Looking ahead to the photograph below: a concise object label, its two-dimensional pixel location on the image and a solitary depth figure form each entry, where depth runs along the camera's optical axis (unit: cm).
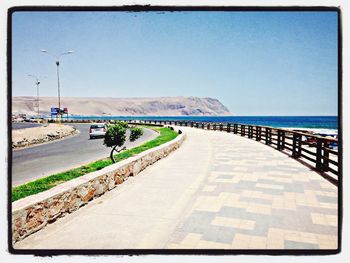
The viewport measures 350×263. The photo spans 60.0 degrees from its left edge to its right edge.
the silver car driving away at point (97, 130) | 2289
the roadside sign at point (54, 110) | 6388
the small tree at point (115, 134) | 941
